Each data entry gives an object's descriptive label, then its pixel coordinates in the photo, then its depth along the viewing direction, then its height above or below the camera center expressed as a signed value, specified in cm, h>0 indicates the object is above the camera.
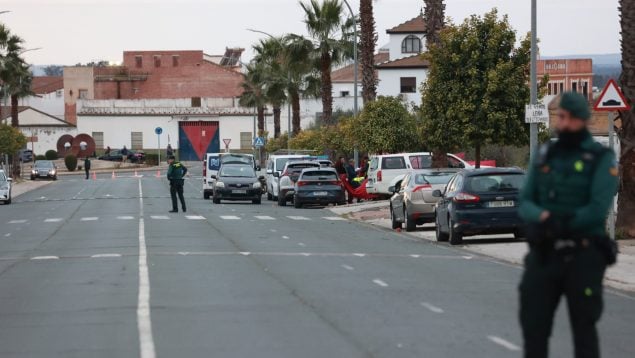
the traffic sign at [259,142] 8556 -98
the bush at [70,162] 10638 -266
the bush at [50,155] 11888 -225
